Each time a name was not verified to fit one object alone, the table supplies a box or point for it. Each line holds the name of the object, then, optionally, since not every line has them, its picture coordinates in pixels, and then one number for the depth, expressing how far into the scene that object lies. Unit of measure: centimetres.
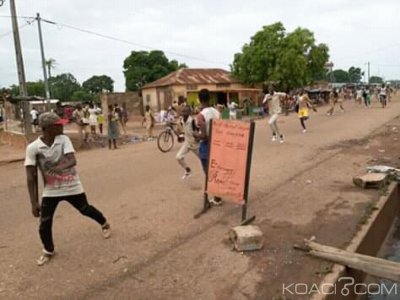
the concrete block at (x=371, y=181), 762
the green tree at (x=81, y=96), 7335
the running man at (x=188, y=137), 789
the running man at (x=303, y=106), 1666
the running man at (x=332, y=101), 2781
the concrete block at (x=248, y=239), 495
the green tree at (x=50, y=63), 5935
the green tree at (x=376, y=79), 14400
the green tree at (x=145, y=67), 6119
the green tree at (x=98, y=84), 8769
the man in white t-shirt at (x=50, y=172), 473
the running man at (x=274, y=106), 1366
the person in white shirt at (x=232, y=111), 2786
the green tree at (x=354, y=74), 12531
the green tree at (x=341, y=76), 13050
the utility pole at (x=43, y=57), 2569
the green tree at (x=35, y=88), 7412
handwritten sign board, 566
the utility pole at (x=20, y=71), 1802
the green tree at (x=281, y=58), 4034
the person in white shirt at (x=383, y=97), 3447
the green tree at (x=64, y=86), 8259
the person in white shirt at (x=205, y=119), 664
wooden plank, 433
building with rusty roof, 3991
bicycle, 1414
